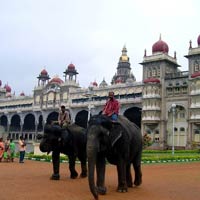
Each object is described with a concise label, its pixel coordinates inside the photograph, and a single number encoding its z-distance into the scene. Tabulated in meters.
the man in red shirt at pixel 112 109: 8.73
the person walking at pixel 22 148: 17.83
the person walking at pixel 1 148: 17.88
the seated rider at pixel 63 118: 11.37
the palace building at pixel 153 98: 44.00
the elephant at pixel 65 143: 10.69
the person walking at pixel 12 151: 18.42
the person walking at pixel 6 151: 18.64
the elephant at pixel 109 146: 7.65
